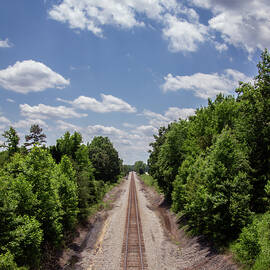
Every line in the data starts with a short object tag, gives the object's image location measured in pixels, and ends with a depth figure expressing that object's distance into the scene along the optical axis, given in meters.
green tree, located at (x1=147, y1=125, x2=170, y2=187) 55.12
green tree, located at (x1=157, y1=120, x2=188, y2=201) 38.00
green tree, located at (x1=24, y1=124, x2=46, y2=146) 53.51
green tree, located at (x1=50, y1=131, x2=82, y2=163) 39.59
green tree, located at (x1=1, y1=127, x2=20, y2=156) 39.00
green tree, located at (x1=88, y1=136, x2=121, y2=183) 64.94
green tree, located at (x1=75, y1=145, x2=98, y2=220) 29.17
